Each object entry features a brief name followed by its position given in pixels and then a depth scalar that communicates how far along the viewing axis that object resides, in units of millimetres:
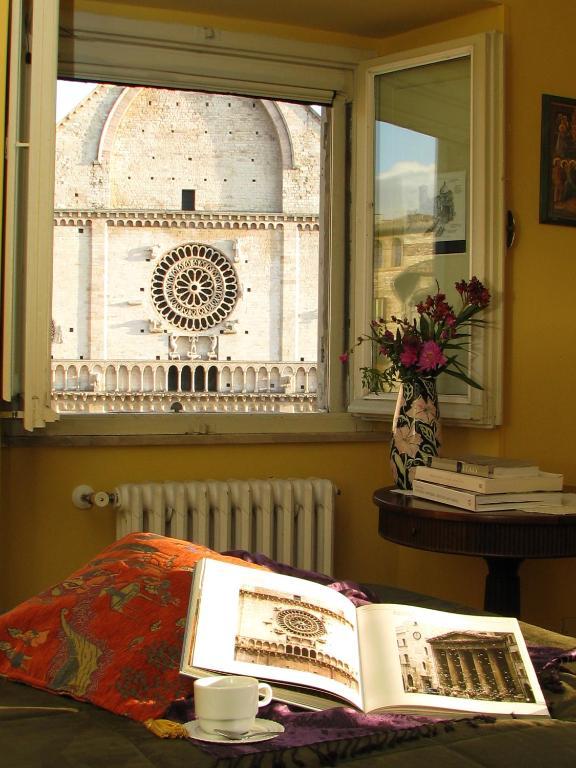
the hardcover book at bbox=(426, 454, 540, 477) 2758
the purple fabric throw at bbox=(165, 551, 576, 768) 1142
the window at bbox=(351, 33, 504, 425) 3266
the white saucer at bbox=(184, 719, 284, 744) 1173
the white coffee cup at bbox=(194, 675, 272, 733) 1148
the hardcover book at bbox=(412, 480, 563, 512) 2740
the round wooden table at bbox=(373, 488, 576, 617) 2670
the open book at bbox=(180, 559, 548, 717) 1312
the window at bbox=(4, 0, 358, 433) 2678
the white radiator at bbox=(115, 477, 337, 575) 3109
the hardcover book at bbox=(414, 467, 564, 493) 2750
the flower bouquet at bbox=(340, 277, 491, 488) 3064
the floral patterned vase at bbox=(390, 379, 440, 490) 3074
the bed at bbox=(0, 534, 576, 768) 1162
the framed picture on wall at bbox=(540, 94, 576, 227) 3377
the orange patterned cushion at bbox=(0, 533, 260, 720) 1394
